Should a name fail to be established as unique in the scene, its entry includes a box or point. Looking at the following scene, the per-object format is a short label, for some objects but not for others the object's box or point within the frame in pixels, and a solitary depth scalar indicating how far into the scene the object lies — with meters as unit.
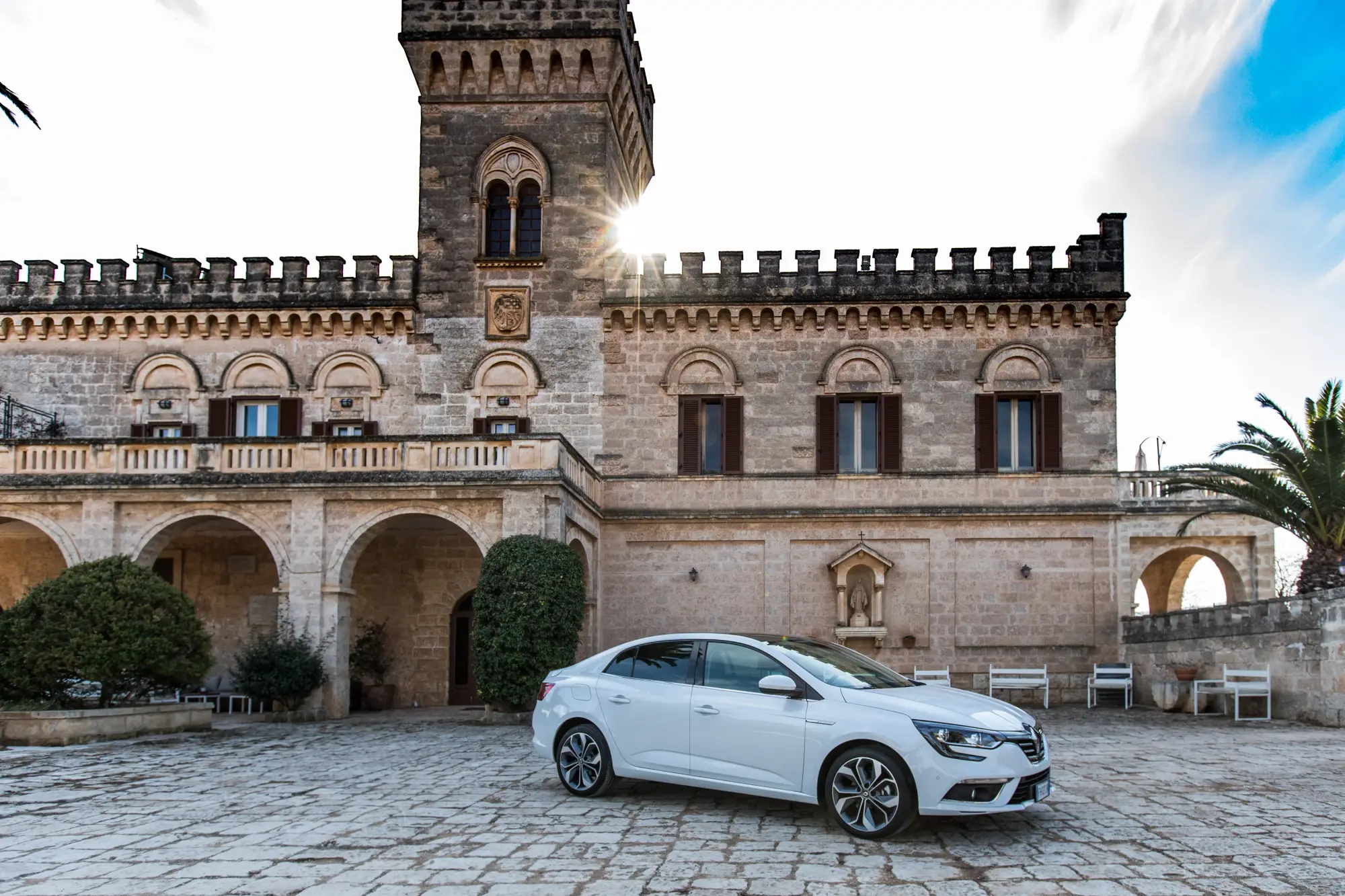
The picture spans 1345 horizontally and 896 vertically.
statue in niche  24.83
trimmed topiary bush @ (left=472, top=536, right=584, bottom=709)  19.30
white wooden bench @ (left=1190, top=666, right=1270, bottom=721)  19.32
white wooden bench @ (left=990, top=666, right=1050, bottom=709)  23.52
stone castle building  25.00
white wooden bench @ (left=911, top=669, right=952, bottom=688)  23.22
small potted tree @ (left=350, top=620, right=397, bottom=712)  24.05
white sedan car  8.89
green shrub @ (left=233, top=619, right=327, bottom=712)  20.05
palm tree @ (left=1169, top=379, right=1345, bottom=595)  20.52
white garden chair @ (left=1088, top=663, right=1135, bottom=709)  23.19
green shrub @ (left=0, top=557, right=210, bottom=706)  16.88
